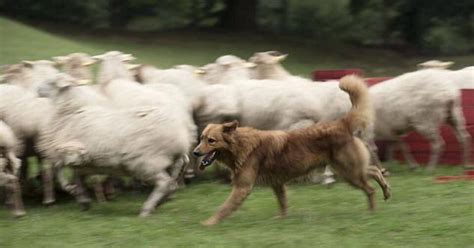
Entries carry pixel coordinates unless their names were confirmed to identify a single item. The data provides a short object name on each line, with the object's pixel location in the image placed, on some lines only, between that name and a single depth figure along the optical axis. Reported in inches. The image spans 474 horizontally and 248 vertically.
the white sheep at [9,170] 693.9
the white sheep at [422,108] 883.4
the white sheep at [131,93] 733.3
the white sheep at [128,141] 690.8
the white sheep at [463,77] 959.0
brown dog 646.5
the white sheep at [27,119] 769.6
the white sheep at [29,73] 856.3
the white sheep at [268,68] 975.0
